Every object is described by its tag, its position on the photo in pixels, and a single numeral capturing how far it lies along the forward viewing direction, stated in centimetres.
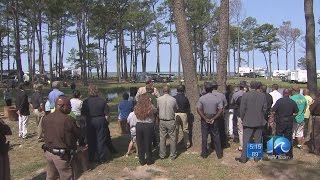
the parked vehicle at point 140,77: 4059
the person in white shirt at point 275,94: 947
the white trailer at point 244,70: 6007
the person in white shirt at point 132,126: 795
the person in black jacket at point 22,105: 996
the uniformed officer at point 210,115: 769
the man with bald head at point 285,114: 819
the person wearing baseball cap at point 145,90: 837
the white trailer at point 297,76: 4041
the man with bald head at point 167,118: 760
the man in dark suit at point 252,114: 737
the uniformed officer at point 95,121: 750
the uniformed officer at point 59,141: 519
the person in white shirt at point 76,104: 832
